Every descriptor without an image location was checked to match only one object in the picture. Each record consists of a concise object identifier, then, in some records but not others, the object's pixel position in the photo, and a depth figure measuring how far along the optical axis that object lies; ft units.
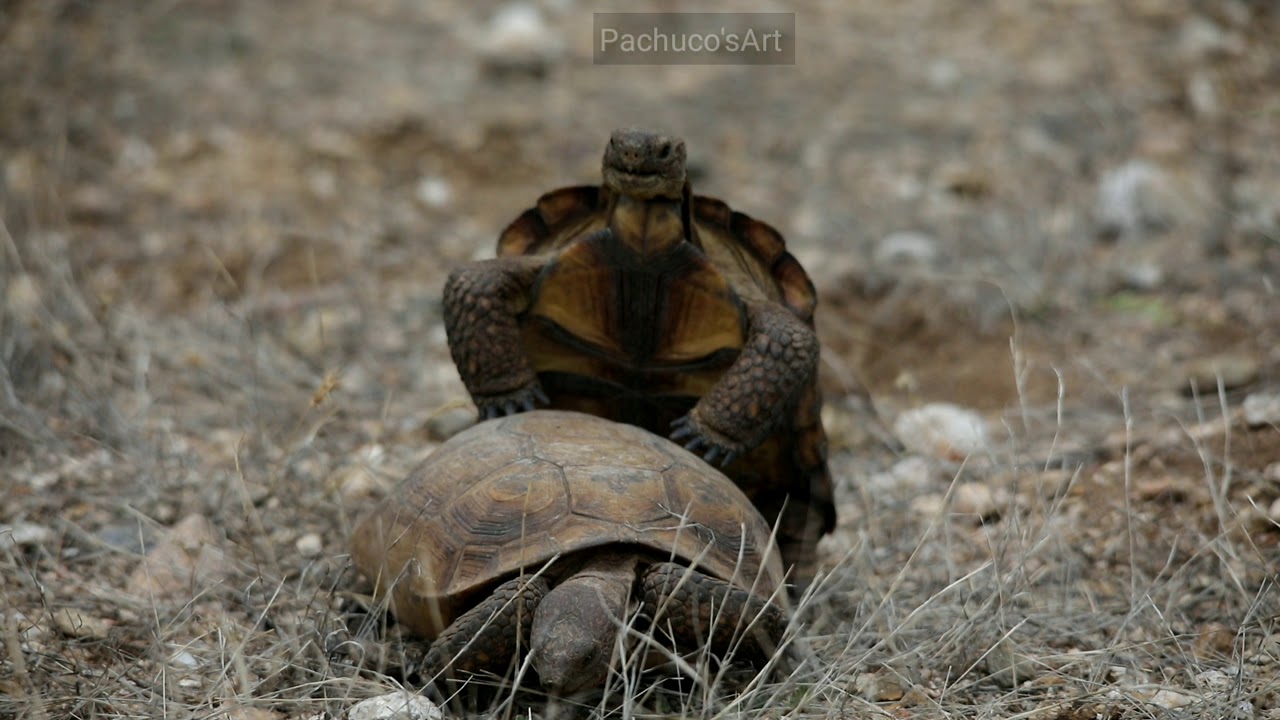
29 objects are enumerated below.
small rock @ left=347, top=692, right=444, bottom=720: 14.16
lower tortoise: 14.33
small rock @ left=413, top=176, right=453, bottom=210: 36.99
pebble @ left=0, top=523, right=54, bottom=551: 18.81
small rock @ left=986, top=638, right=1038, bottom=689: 16.19
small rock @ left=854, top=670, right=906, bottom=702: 15.62
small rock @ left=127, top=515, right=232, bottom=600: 17.60
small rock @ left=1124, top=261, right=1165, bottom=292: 31.26
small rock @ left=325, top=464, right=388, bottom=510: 20.30
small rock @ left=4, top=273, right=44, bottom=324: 24.47
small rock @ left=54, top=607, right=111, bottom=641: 16.46
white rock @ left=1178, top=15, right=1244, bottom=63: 40.78
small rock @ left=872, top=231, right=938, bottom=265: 33.04
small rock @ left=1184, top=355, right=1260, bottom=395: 24.70
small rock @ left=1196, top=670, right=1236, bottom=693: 15.40
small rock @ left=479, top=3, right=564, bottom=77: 42.91
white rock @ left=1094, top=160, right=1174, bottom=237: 33.37
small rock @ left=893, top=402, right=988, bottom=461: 24.22
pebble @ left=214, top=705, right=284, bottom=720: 14.15
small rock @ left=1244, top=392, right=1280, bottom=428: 21.94
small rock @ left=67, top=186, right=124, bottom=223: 34.32
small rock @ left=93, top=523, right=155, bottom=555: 19.35
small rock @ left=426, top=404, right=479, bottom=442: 24.03
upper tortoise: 17.72
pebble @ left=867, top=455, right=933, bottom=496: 22.98
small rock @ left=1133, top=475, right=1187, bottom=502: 21.09
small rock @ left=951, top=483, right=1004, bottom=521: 21.45
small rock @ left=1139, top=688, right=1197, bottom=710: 15.37
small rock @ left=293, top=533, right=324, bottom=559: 19.25
